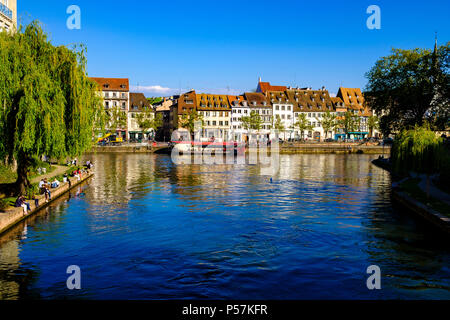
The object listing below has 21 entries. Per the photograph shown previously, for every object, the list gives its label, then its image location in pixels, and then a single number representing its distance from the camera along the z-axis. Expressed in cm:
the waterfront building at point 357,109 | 14821
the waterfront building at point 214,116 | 13688
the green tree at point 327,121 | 13912
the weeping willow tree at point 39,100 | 2805
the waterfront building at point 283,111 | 14388
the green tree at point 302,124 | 13812
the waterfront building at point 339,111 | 14825
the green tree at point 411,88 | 6556
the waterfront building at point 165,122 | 15142
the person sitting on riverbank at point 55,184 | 3778
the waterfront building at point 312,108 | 14638
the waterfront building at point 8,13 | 4628
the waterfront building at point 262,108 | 14138
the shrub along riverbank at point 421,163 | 3172
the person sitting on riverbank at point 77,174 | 4672
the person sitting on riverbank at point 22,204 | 2792
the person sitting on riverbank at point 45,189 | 3388
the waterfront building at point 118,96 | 13362
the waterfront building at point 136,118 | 13750
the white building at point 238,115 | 13925
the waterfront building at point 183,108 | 13525
